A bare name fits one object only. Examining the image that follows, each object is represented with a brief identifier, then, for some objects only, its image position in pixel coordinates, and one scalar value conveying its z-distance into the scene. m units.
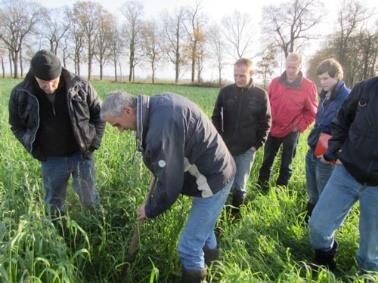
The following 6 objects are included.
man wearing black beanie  3.11
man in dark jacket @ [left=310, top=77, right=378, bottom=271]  2.50
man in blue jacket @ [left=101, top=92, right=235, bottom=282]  2.15
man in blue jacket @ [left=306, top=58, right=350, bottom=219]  3.35
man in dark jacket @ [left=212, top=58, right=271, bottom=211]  4.10
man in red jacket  4.71
